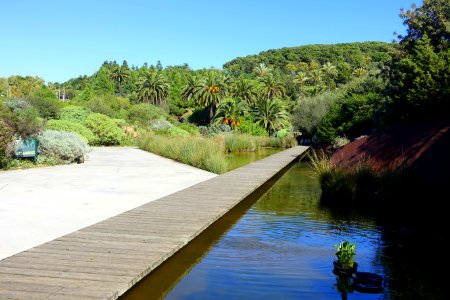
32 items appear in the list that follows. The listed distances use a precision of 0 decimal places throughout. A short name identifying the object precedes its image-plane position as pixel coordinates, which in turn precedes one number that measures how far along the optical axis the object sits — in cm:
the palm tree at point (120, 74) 9681
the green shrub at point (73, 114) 3753
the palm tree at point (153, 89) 7450
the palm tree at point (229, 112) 5353
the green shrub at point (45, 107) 3766
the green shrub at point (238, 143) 3456
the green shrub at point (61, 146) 1822
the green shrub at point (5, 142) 1509
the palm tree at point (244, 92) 6322
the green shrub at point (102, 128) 3344
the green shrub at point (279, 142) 4125
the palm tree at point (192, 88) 6304
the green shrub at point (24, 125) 1638
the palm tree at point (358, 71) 8174
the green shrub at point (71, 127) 2763
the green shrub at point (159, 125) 4538
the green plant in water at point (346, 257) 561
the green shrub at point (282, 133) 5018
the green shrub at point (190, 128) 4716
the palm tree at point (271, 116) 5472
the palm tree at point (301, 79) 8480
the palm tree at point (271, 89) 6544
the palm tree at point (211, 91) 6091
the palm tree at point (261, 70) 9404
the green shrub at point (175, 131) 3803
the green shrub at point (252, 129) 5038
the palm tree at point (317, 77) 8650
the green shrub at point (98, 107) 4794
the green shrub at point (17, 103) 2890
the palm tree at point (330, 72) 9012
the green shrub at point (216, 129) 4719
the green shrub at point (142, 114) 5070
